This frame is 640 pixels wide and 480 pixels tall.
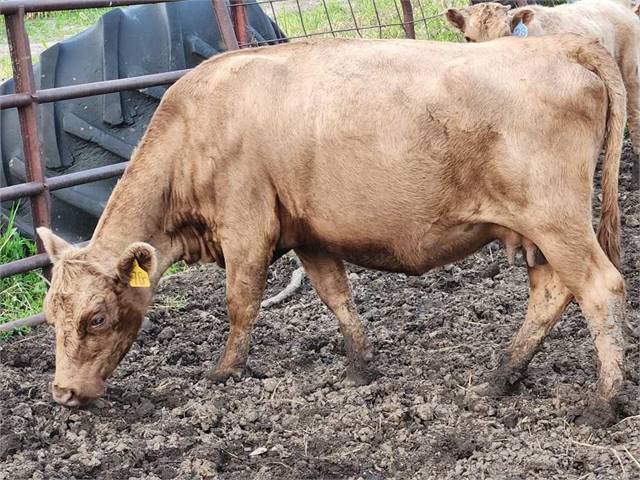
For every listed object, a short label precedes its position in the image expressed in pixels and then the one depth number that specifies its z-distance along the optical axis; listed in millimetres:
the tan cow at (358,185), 4238
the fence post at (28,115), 6340
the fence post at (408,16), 9414
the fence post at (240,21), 8164
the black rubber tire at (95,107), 7805
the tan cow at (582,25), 9258
